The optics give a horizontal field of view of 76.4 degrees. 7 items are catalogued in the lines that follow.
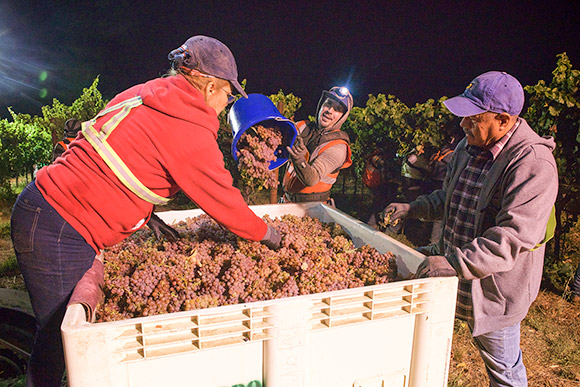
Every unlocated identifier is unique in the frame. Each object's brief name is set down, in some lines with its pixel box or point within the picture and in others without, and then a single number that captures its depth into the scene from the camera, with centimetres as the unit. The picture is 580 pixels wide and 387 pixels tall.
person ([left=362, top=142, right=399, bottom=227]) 706
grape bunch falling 262
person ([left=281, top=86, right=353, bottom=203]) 333
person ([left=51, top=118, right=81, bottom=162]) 445
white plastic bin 107
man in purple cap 159
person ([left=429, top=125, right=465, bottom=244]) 556
